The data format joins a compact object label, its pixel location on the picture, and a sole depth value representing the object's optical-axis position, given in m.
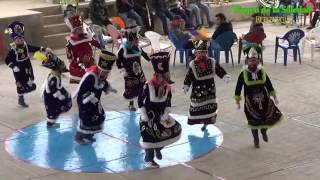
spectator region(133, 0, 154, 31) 18.47
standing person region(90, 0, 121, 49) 16.82
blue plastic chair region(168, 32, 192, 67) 14.15
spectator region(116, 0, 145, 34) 17.84
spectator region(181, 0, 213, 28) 19.52
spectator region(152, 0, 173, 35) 18.81
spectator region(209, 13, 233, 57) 14.20
